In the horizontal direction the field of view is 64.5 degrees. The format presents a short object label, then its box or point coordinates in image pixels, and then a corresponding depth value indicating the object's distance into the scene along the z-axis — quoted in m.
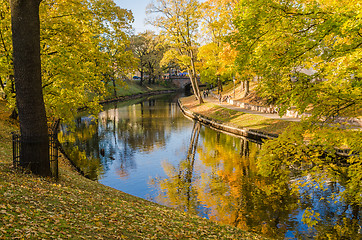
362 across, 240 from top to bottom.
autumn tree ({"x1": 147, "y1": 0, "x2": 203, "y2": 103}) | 43.16
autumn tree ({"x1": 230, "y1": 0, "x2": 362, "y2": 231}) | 8.80
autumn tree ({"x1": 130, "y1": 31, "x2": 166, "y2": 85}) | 84.56
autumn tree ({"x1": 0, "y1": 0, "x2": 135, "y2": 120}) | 14.68
